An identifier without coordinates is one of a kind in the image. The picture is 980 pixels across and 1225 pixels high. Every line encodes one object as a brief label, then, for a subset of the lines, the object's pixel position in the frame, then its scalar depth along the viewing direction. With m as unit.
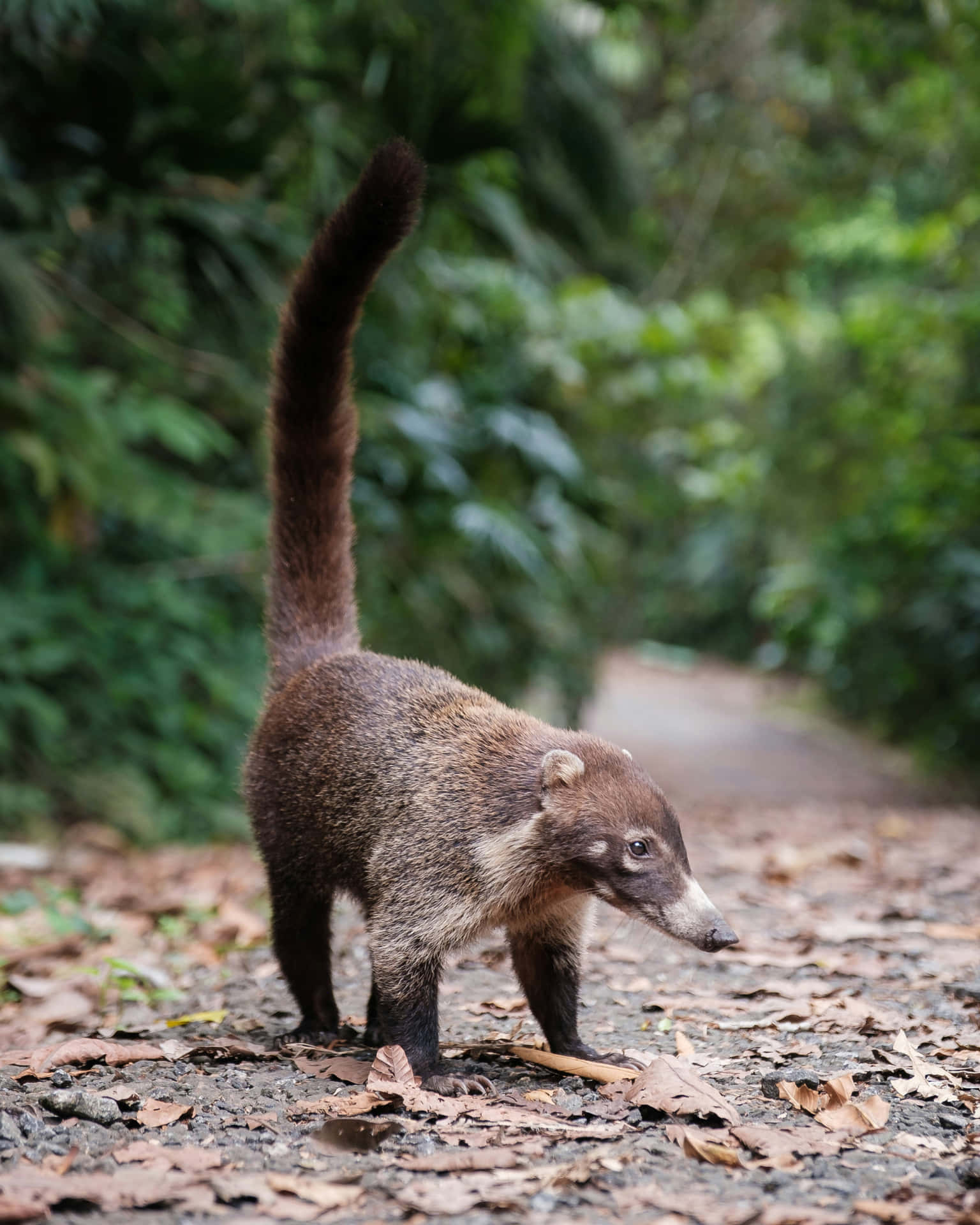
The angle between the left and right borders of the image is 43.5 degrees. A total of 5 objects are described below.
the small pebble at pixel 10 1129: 2.51
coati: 3.08
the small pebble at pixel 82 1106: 2.70
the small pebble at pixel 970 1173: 2.35
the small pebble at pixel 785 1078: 2.87
